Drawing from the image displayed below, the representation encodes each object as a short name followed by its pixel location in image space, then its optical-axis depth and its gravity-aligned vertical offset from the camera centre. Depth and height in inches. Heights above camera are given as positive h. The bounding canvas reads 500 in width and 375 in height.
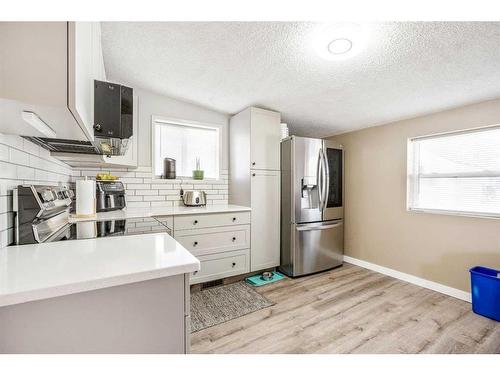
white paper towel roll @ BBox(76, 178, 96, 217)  65.0 -2.9
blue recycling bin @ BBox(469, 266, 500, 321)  74.4 -34.9
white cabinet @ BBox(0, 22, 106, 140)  25.2 +13.8
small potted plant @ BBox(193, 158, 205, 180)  117.5 +7.4
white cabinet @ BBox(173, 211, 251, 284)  93.3 -22.9
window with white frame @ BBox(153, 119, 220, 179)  112.0 +22.0
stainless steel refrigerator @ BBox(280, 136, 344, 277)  109.4 -9.5
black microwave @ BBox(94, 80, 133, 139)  44.7 +15.7
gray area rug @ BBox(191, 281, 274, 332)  75.6 -43.6
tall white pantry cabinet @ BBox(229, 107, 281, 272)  110.2 +5.6
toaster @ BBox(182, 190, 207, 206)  108.5 -4.7
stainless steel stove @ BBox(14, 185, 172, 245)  40.6 -7.8
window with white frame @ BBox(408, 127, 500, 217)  85.1 +6.7
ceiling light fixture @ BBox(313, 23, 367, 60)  59.1 +41.2
